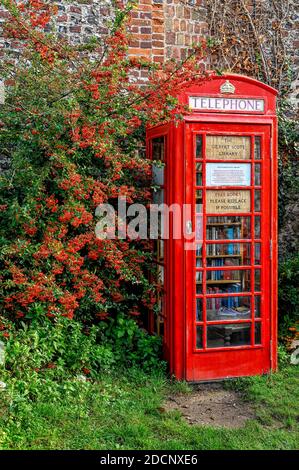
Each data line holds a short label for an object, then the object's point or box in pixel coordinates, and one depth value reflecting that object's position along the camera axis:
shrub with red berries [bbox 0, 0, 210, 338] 5.44
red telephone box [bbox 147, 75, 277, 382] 5.66
